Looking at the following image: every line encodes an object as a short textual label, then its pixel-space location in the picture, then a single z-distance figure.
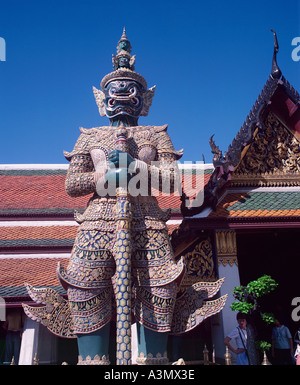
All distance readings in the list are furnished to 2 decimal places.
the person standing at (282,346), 5.19
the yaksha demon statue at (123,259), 3.76
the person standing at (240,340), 4.50
